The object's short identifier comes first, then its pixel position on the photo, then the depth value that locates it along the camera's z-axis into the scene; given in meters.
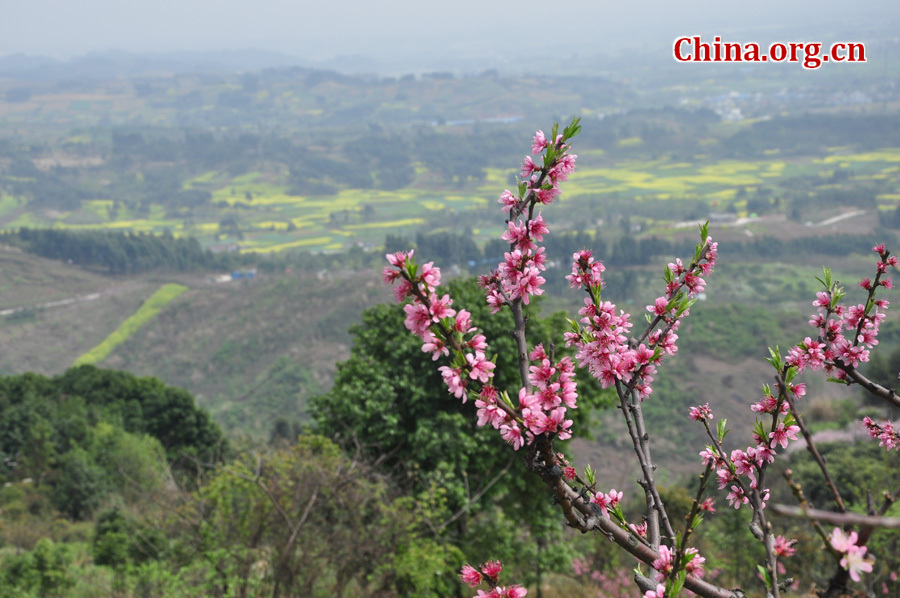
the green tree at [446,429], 11.29
